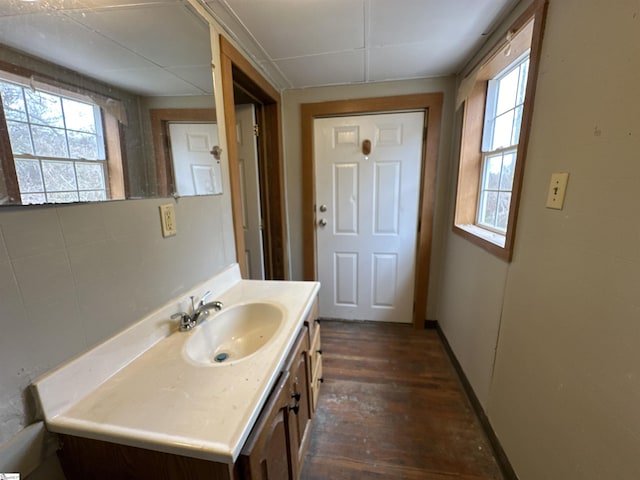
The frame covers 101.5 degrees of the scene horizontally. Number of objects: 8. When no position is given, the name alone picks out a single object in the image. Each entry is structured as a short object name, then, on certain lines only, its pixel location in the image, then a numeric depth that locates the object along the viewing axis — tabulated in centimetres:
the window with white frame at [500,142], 143
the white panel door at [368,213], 217
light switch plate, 90
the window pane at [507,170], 146
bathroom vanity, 57
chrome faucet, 99
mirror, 57
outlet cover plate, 98
